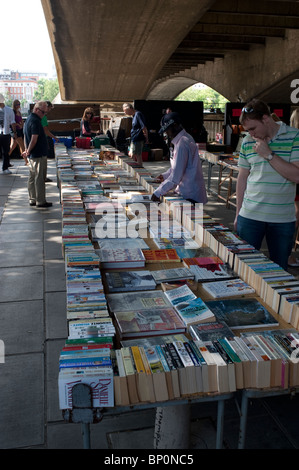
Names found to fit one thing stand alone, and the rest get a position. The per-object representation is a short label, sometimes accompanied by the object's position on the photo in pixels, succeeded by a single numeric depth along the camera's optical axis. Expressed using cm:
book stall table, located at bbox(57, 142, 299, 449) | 156
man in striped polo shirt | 265
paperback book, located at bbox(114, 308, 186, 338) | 196
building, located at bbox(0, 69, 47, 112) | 16350
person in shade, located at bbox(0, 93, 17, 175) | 1007
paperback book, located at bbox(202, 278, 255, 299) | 232
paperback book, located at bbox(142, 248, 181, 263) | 277
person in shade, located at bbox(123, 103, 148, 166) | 894
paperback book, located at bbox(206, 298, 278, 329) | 203
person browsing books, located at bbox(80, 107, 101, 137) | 938
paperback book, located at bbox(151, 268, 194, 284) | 248
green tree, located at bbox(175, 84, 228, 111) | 9469
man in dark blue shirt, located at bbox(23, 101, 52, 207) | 662
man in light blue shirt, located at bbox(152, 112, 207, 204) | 370
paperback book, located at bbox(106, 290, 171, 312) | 219
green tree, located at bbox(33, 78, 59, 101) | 11600
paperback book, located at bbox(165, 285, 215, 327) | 204
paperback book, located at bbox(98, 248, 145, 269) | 267
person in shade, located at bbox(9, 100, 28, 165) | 1135
